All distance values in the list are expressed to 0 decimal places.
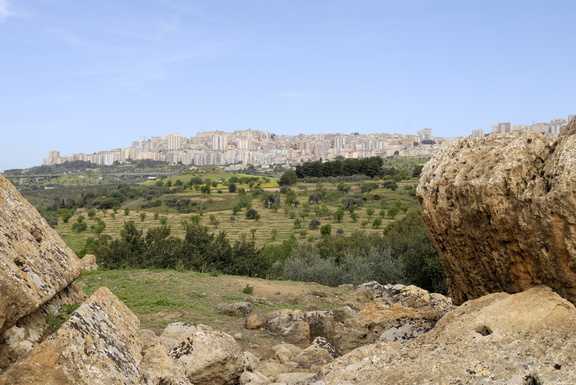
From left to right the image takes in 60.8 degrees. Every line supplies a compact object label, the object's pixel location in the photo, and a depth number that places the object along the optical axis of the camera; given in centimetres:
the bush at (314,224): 4628
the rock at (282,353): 809
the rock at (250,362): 733
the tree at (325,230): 4025
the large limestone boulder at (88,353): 360
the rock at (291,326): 1035
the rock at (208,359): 636
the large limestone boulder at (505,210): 496
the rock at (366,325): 943
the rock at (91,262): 1837
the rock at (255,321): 1096
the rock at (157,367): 450
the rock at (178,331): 740
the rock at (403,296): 1239
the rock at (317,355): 781
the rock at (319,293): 1511
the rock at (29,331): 395
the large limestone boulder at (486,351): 404
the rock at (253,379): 666
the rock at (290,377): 651
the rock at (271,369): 731
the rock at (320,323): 1065
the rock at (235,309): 1209
